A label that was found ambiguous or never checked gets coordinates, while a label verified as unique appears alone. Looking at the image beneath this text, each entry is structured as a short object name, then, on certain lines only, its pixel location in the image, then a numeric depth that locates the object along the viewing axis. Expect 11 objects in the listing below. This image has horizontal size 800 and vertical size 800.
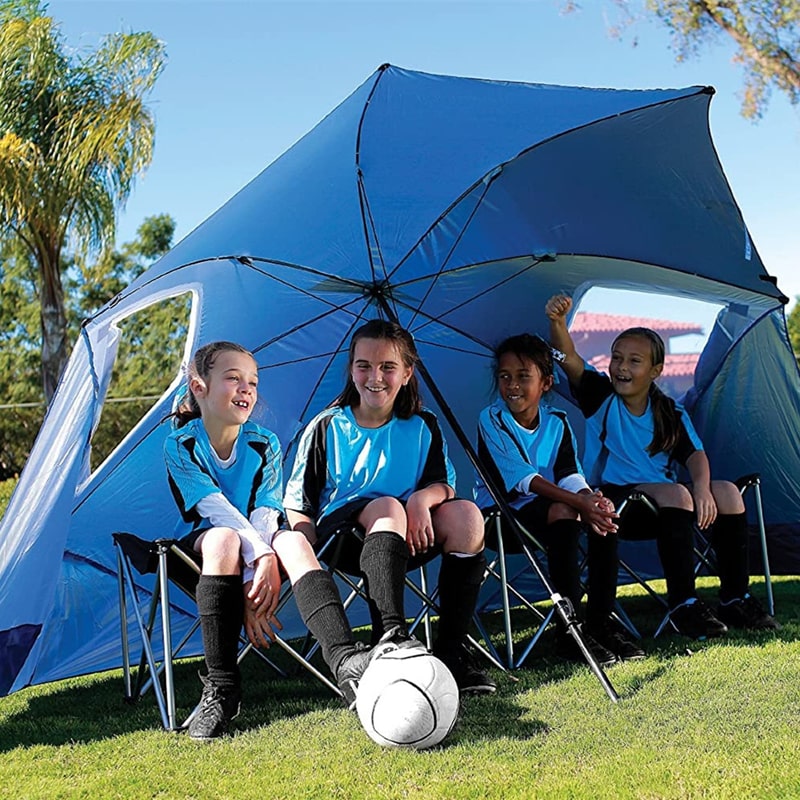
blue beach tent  2.93
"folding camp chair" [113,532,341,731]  2.46
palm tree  9.27
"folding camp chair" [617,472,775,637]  3.16
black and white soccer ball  2.08
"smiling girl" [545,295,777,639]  3.18
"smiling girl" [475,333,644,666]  3.00
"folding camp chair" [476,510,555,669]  2.85
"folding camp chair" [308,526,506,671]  2.62
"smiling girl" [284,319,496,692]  2.63
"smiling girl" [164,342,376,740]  2.36
